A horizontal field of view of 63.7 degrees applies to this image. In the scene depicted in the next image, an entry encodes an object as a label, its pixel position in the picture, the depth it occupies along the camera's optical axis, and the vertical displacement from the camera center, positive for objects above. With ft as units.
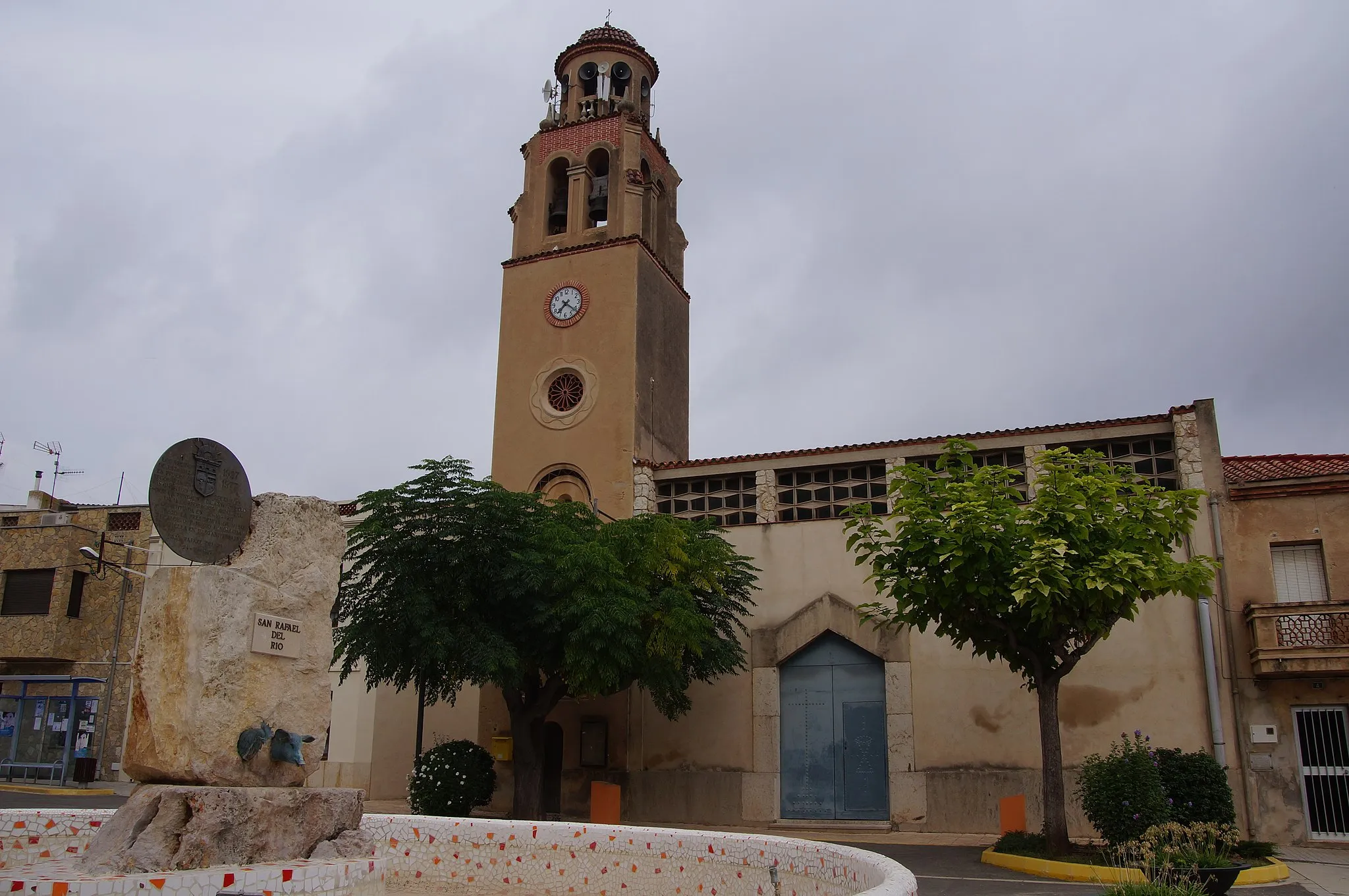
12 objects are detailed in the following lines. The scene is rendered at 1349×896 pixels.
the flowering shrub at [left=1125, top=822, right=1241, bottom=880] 32.27 -3.48
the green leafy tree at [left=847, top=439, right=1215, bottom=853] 45.38 +7.43
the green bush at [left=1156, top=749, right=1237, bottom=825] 46.09 -1.98
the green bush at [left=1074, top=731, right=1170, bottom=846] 42.45 -2.15
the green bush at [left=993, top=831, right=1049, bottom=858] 46.68 -4.57
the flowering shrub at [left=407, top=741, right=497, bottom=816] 60.90 -2.80
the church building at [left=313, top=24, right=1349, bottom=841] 62.08 +7.06
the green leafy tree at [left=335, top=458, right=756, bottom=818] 57.52 +6.90
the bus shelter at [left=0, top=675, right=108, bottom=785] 92.99 +0.11
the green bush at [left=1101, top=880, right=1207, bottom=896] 27.40 -3.70
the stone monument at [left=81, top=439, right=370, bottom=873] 25.63 +0.88
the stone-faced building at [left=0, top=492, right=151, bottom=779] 93.86 +7.73
